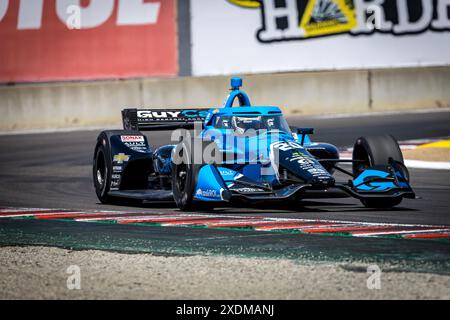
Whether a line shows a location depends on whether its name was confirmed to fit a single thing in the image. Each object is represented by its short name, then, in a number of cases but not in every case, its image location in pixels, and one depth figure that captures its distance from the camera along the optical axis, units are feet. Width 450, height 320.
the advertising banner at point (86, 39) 87.97
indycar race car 41.01
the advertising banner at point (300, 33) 88.53
